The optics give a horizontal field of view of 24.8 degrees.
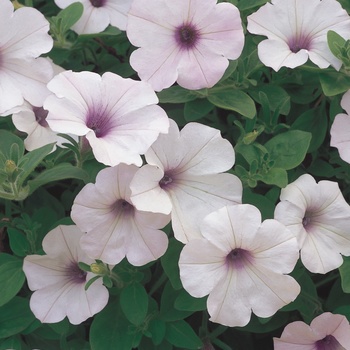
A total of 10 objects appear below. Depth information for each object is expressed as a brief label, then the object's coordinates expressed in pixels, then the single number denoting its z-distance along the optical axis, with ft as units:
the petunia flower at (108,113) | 1.34
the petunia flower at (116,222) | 1.37
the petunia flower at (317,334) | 1.51
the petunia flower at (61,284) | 1.49
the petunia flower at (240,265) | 1.37
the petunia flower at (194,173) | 1.41
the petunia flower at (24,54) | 1.57
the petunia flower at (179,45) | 1.51
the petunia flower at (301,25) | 1.58
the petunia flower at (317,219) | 1.45
